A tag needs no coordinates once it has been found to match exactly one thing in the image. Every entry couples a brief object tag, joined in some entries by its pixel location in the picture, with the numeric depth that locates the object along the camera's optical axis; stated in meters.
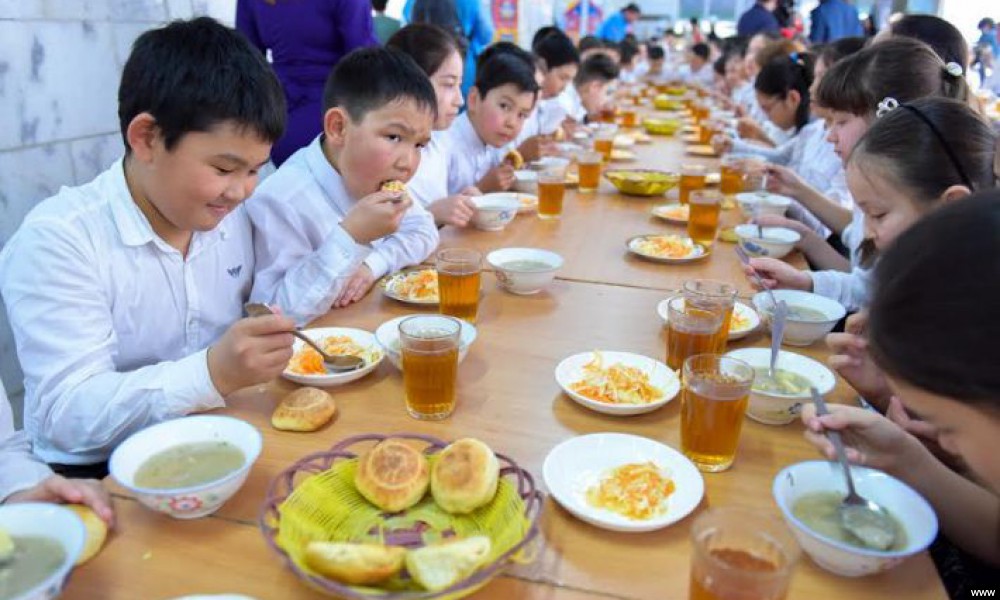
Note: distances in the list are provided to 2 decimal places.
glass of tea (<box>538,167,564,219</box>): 2.61
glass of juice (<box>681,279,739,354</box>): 1.42
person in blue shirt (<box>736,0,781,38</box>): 8.43
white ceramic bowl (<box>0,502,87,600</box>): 0.82
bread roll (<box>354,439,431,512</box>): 0.95
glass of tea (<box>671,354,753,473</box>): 1.09
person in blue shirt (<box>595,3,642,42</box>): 12.55
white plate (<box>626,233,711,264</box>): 2.16
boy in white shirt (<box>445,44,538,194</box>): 3.21
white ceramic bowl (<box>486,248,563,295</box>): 1.82
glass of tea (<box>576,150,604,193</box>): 3.12
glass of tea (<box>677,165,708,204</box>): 2.83
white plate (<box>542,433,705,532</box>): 0.96
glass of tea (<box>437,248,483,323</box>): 1.60
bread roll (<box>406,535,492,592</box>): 0.77
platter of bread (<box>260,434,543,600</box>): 0.78
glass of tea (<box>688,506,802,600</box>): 0.75
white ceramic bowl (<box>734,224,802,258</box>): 2.24
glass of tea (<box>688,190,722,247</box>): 2.32
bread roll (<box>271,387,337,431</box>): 1.18
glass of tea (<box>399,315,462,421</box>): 1.21
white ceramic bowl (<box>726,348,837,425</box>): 1.22
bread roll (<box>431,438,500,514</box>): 0.93
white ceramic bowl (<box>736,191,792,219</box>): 2.77
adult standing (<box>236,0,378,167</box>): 3.26
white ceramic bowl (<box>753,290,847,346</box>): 1.55
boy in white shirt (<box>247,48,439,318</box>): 1.97
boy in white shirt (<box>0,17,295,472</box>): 1.23
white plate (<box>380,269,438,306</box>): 1.77
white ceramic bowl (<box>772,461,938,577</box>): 0.85
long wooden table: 0.86
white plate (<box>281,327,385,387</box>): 1.31
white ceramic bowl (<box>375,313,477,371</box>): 1.38
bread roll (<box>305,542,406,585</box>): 0.77
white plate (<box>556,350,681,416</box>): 1.25
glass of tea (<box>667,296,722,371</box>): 1.38
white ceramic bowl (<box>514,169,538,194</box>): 3.19
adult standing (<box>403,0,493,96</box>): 4.90
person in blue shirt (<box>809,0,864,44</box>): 7.09
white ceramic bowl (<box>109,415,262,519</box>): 0.90
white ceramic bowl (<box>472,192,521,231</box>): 2.48
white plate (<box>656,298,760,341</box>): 1.58
